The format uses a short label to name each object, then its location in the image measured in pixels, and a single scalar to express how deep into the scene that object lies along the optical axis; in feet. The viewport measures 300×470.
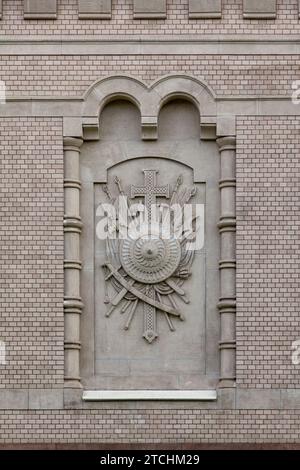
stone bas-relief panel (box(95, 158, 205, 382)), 96.89
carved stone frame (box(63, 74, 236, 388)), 96.63
